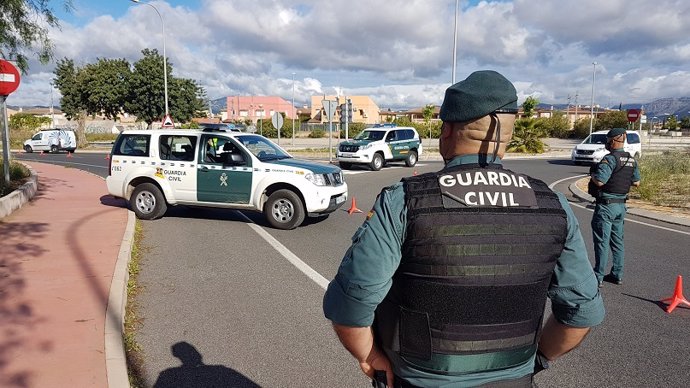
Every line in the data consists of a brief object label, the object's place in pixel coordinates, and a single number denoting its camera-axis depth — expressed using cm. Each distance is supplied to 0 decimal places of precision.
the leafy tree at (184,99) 4003
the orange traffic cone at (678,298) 511
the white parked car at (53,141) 3381
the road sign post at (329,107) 2419
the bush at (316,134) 5819
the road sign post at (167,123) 2621
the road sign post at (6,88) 1045
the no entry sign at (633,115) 2328
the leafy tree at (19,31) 957
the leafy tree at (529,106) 3468
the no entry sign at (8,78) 1040
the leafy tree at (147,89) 3825
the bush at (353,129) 5273
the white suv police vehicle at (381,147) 2134
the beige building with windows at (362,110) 9762
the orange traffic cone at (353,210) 1070
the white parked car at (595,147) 2364
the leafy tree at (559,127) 6019
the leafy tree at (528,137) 3459
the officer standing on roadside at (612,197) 571
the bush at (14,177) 1106
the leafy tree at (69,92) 3997
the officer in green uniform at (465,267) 154
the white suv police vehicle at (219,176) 889
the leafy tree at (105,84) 3838
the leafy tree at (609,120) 5419
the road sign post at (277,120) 3030
